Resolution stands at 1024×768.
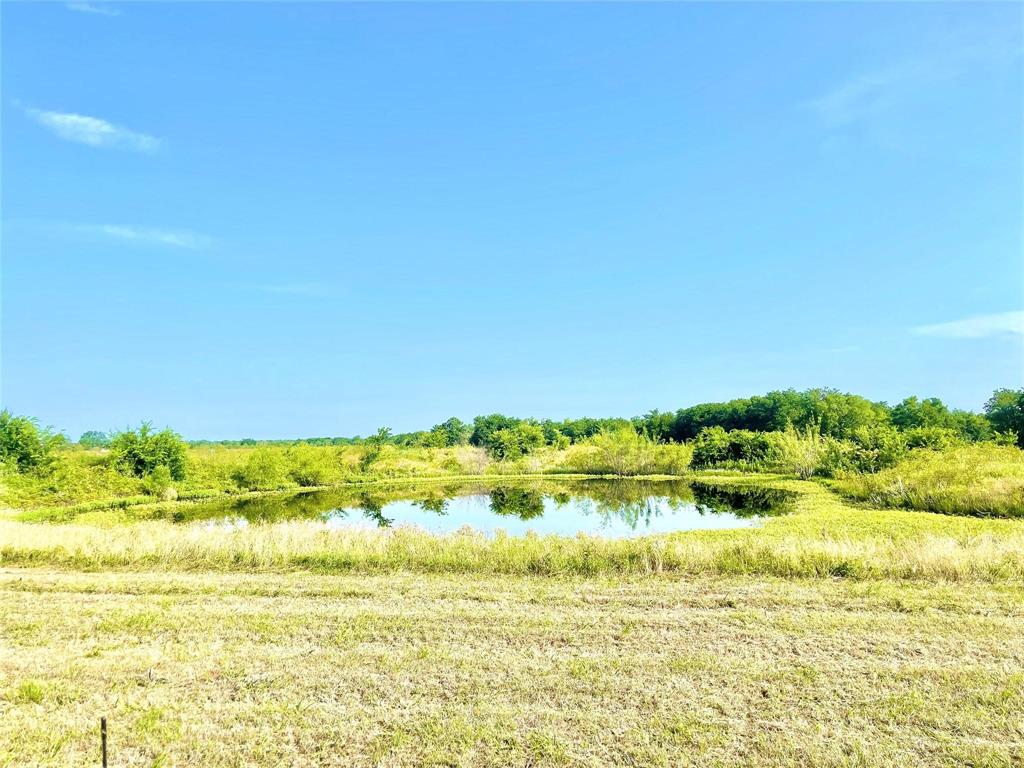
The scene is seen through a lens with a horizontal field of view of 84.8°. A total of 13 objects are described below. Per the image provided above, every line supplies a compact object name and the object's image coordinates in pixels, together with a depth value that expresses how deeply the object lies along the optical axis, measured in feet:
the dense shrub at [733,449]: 136.98
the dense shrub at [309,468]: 113.19
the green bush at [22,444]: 86.33
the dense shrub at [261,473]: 103.22
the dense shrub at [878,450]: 93.04
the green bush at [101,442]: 101.30
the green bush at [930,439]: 93.71
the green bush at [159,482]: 90.63
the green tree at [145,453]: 97.70
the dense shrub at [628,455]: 129.08
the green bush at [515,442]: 160.45
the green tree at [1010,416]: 144.15
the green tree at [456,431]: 289.12
